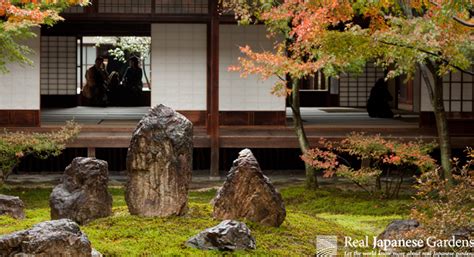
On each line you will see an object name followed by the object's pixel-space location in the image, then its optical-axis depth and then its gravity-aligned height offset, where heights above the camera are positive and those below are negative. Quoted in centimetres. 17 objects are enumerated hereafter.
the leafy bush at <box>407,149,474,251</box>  873 -127
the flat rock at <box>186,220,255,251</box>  976 -165
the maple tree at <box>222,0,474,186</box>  1245 +72
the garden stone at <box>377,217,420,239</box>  1011 -159
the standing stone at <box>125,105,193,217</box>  1104 -98
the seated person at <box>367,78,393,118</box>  2397 -42
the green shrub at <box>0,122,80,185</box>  1585 -108
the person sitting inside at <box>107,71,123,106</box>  3042 -14
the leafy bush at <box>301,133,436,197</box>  1491 -114
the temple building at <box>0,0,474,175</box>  1864 -13
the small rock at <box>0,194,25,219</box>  1224 -168
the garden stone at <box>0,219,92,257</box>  863 -152
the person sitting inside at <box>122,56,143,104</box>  3019 +18
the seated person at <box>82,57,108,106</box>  2922 -4
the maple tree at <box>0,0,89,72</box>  1336 +103
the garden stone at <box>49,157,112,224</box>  1118 -136
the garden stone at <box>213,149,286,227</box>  1106 -136
